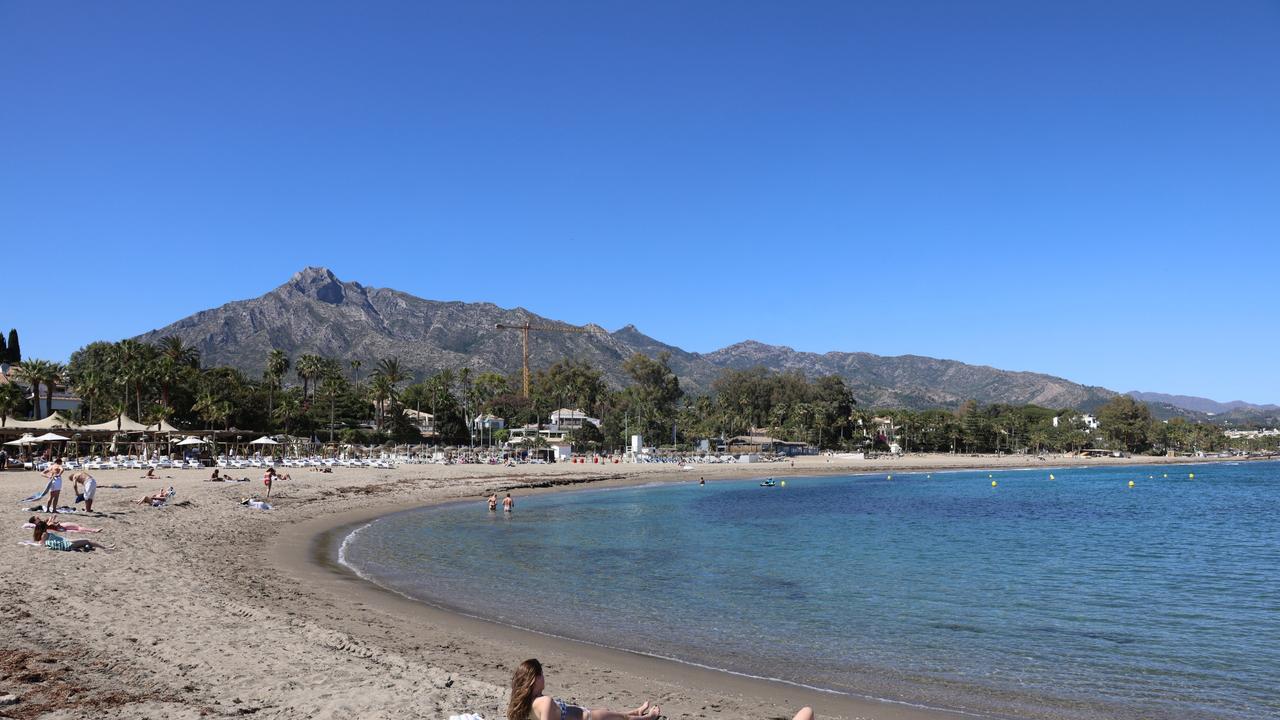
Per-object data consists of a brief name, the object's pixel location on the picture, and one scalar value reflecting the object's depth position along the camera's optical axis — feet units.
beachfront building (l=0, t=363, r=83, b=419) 225.15
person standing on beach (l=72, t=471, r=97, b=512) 72.74
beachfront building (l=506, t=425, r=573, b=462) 285.84
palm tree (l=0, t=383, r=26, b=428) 174.81
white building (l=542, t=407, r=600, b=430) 414.41
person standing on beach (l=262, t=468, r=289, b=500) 114.11
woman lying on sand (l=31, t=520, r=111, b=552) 51.44
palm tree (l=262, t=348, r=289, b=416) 294.87
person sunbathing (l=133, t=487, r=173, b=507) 87.20
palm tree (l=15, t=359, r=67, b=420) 199.93
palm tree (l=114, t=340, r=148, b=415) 211.00
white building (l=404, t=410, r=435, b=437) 353.31
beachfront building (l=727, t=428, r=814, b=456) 419.33
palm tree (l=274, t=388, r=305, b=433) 268.21
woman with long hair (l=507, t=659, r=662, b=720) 20.49
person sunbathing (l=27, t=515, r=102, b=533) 55.83
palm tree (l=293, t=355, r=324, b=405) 310.24
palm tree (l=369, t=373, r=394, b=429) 299.99
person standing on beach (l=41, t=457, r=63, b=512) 67.10
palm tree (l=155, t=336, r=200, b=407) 213.25
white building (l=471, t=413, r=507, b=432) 359.25
